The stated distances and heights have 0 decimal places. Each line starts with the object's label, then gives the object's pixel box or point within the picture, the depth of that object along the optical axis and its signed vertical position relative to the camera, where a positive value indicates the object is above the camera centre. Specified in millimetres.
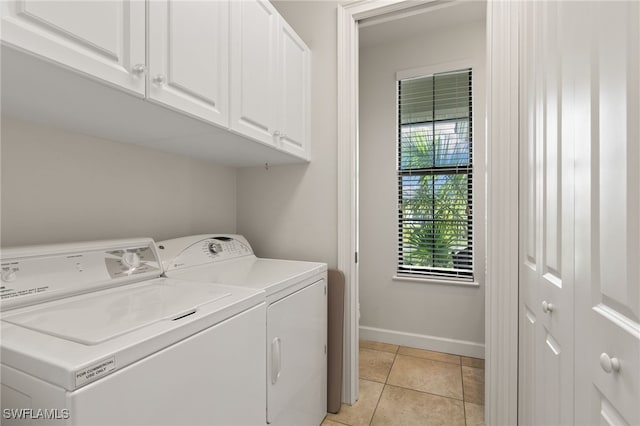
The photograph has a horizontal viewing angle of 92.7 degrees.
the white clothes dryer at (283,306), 1219 -429
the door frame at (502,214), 1532 -8
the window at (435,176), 2611 +325
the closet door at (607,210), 557 +5
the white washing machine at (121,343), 592 -293
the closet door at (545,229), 876 -58
